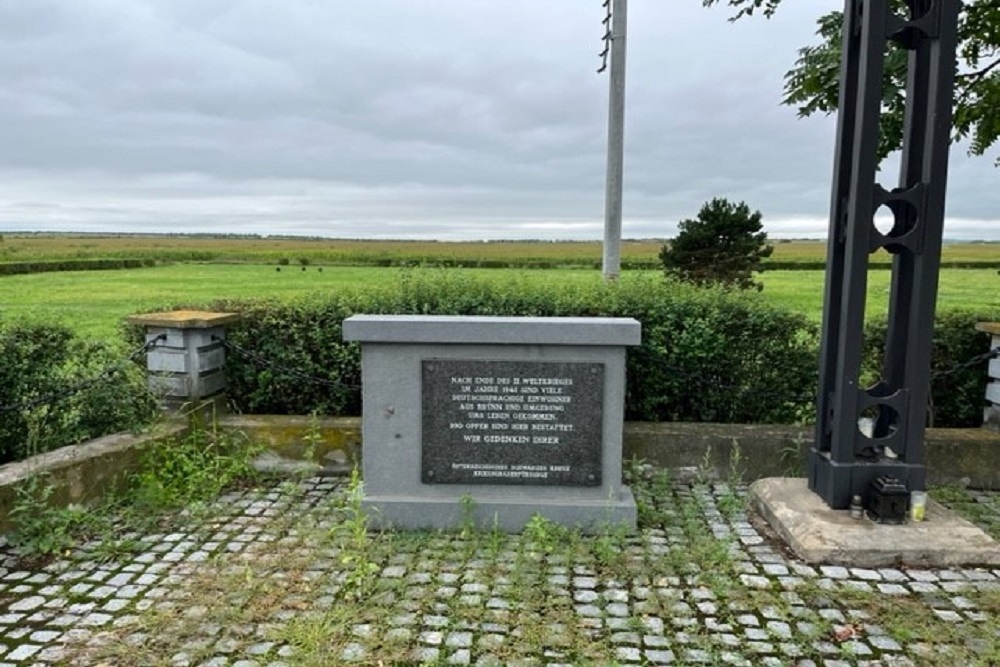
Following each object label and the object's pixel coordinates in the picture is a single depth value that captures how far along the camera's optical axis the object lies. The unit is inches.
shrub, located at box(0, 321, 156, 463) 189.8
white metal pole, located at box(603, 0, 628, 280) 326.6
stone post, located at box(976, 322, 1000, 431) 227.3
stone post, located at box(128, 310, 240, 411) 221.8
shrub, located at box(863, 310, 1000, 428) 232.4
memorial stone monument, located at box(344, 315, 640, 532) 179.8
